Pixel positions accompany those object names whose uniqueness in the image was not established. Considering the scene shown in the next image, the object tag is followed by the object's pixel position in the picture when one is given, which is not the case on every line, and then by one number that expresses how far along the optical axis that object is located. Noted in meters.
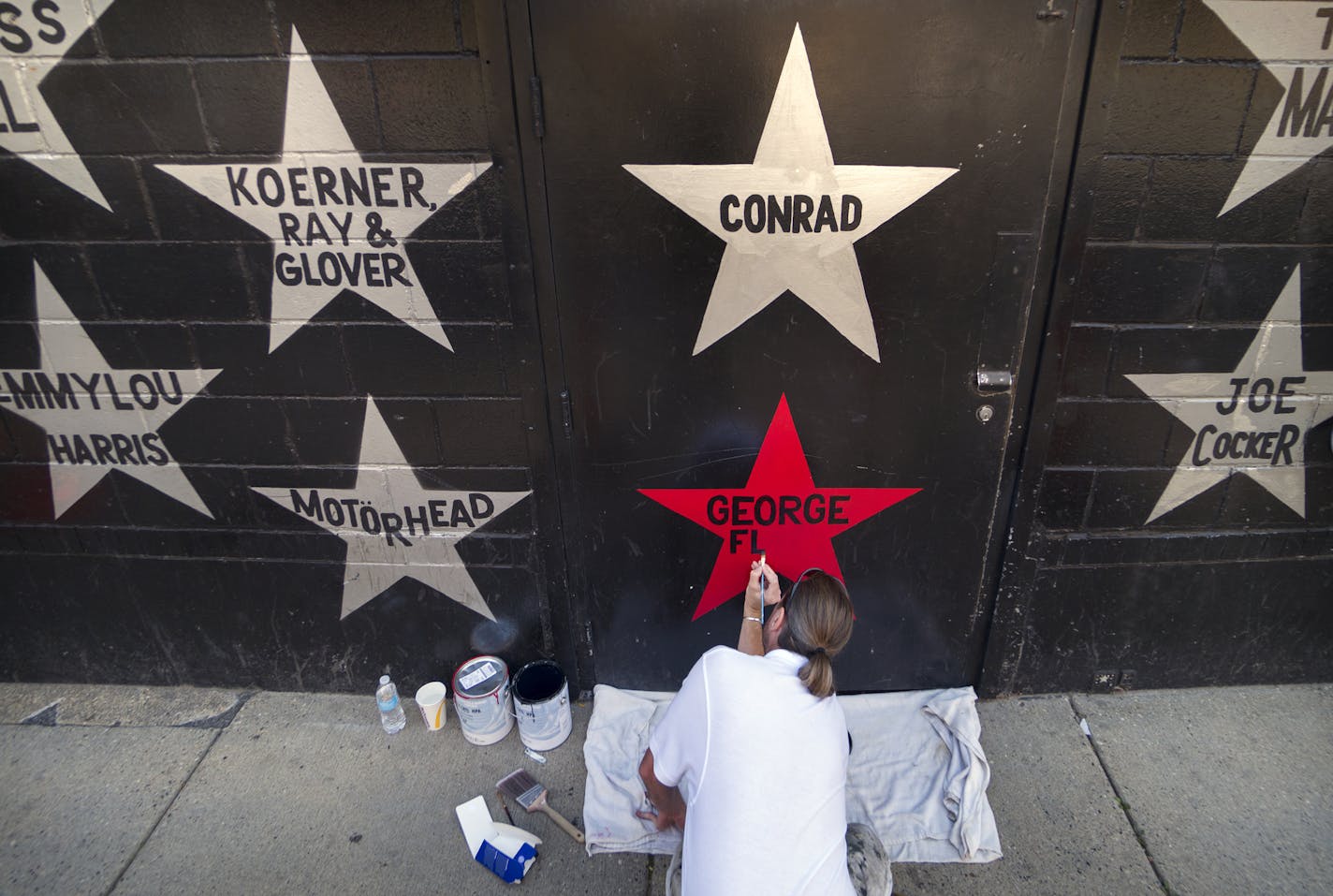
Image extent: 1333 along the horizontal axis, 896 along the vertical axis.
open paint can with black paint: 2.55
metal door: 1.95
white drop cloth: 2.27
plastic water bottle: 2.66
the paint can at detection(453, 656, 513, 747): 2.57
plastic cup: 2.67
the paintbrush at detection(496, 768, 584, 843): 2.33
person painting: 1.58
